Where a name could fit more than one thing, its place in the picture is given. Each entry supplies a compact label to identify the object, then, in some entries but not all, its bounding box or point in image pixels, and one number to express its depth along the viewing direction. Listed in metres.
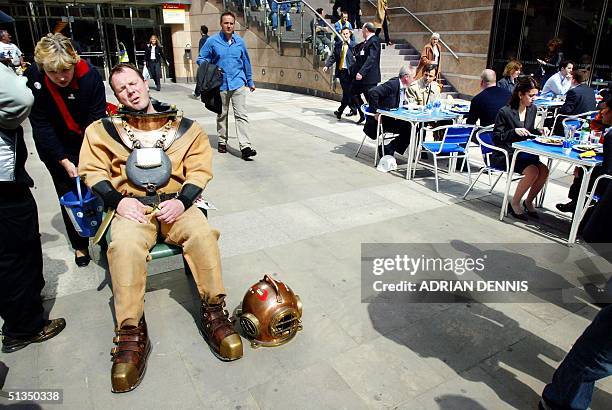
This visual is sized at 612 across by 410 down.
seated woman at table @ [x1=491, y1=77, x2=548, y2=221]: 4.84
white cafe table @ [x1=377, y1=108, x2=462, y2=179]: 5.79
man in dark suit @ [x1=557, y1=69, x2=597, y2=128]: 7.03
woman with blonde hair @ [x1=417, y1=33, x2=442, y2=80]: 8.56
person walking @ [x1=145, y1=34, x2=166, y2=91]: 15.24
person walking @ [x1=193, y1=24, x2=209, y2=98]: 12.46
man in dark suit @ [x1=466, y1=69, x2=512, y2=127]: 5.96
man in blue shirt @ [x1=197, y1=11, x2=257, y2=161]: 6.70
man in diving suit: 2.54
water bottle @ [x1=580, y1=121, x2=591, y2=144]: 4.55
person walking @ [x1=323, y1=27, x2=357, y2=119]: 10.05
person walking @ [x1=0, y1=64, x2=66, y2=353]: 2.36
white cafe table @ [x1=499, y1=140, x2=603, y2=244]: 4.03
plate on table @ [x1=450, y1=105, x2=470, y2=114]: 7.01
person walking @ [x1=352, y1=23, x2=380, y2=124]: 8.57
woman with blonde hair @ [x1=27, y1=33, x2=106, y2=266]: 3.05
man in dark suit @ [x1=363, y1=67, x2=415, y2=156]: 6.50
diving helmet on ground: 2.69
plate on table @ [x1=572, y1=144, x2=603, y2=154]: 4.29
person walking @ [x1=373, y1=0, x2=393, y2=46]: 9.27
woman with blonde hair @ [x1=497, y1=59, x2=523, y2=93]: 7.35
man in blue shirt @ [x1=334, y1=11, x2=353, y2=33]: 12.23
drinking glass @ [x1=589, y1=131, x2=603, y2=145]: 4.64
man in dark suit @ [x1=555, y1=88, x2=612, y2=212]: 3.39
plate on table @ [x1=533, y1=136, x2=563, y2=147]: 4.52
